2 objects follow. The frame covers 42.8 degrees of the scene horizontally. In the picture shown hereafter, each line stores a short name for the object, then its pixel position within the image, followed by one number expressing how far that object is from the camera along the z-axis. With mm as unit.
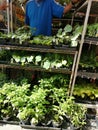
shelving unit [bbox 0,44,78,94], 1857
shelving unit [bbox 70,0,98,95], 1652
